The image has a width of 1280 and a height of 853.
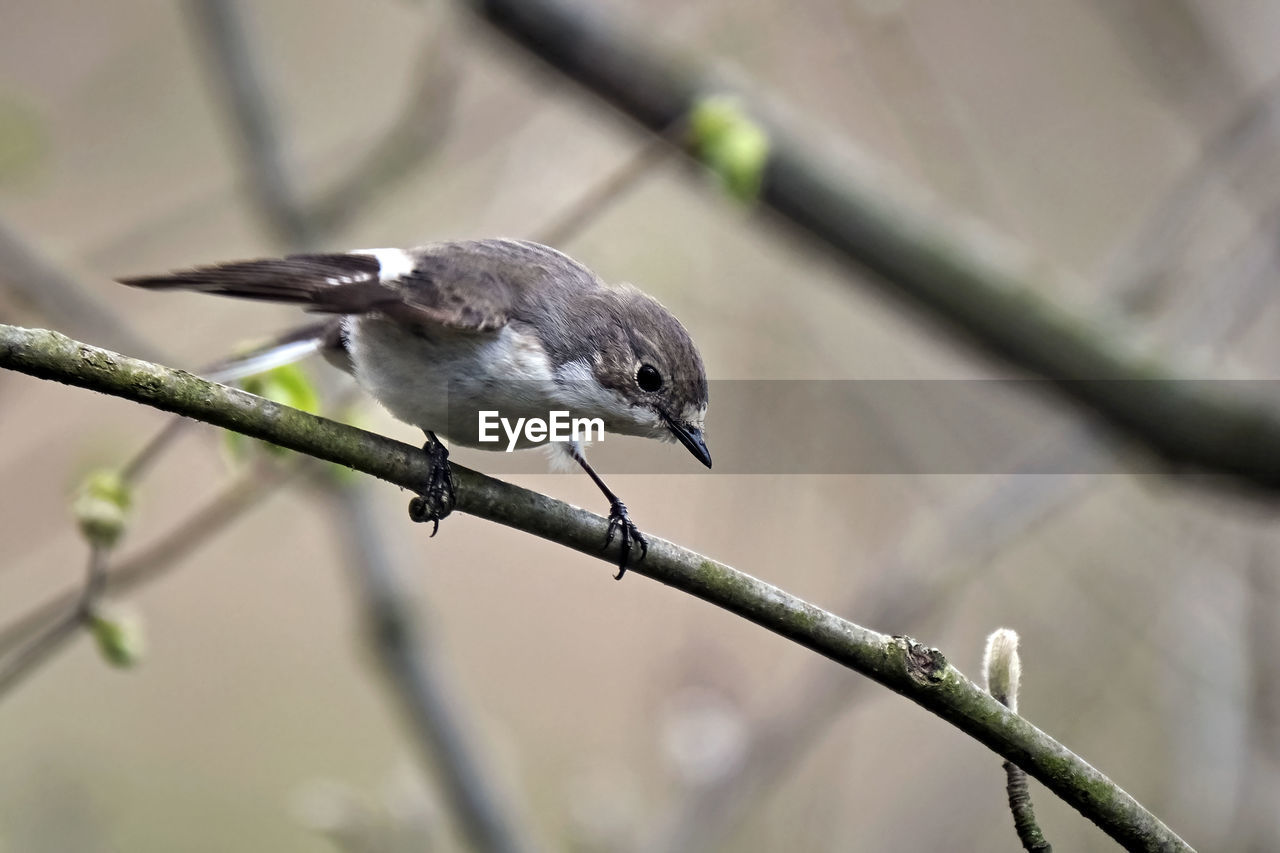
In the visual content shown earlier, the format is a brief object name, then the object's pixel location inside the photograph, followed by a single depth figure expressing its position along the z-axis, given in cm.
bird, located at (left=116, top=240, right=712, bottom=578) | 441
